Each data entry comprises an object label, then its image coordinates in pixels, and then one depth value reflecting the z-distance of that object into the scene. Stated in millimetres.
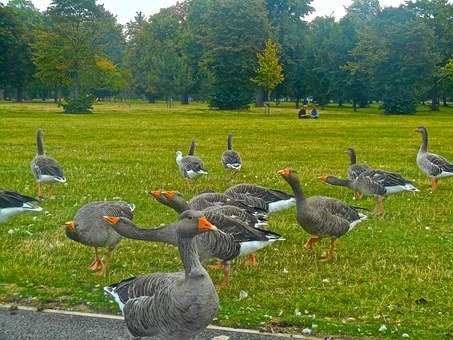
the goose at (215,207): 9258
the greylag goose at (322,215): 11695
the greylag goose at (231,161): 21891
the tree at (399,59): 92125
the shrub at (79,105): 76750
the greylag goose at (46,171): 17000
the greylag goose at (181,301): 6504
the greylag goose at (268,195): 13305
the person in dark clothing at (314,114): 72750
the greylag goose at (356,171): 18281
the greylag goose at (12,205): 11539
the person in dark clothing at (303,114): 72825
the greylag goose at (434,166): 19578
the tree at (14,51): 98875
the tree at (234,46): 92188
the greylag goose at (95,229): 10344
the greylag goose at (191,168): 19672
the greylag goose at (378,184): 15875
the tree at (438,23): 103125
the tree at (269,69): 83688
